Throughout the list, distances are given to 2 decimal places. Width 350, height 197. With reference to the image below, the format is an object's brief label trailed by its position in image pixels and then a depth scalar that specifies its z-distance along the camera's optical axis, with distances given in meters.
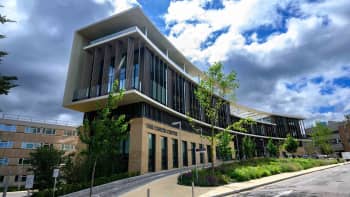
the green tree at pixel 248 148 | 43.34
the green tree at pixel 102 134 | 12.43
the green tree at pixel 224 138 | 21.38
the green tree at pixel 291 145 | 43.38
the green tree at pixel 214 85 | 20.70
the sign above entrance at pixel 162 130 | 25.74
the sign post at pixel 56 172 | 15.41
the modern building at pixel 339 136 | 69.81
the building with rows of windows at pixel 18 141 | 39.97
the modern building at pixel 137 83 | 24.56
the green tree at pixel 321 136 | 54.16
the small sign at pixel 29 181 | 12.82
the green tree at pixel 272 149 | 48.62
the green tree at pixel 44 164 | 19.80
